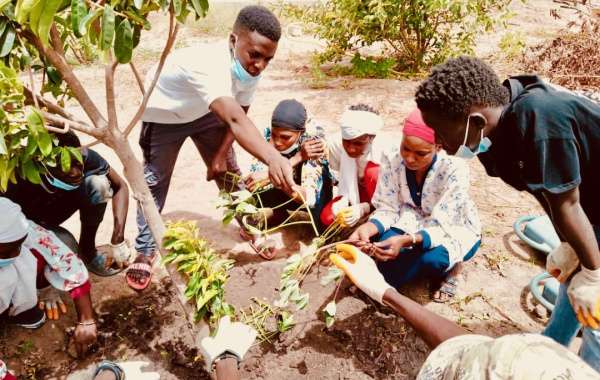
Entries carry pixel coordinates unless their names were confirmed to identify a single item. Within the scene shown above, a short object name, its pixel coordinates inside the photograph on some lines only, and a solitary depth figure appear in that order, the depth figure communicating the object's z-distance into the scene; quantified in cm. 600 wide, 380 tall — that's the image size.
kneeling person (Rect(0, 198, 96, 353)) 213
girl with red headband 227
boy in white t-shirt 192
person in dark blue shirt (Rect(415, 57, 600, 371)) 128
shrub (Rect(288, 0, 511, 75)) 521
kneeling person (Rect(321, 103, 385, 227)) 260
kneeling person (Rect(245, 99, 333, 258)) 279
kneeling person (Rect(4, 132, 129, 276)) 226
